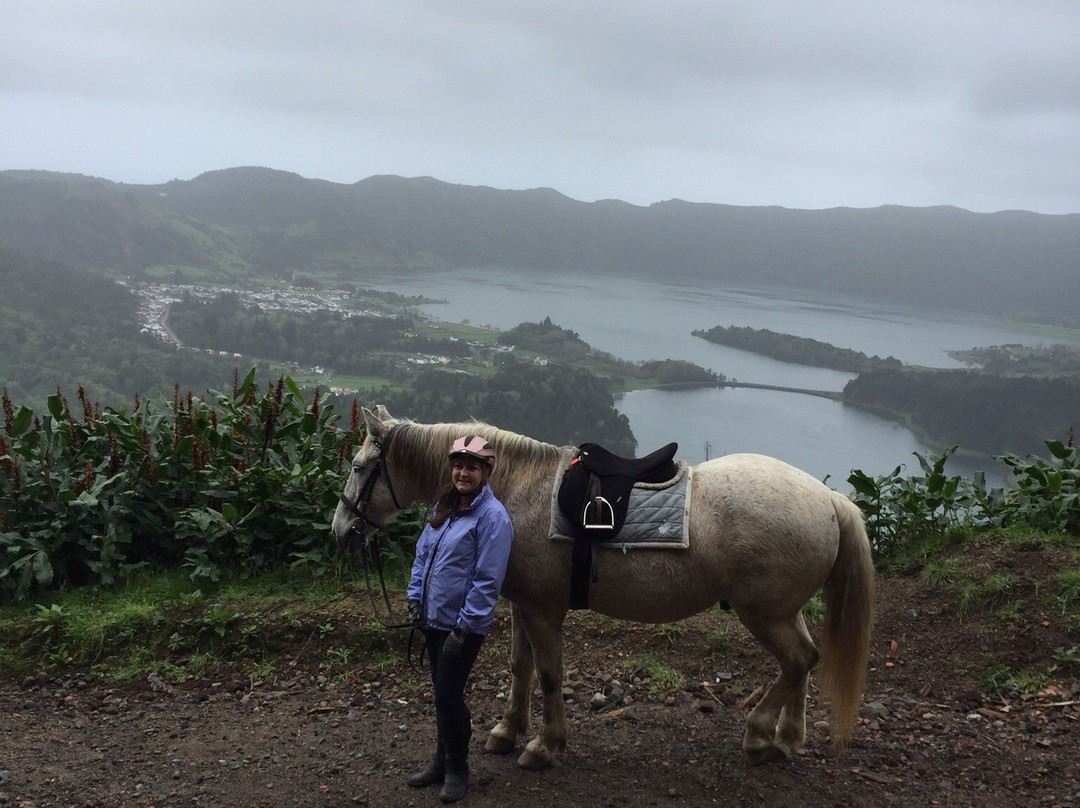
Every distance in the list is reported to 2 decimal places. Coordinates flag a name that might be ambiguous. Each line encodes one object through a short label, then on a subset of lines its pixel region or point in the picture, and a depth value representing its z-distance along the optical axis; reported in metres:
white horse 3.76
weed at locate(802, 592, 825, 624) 5.78
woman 3.52
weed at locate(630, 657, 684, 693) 5.01
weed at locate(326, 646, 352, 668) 5.36
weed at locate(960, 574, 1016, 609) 5.51
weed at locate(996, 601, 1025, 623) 5.31
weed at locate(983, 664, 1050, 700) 4.80
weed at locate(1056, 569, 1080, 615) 5.25
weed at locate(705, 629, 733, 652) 5.41
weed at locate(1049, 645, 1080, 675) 4.86
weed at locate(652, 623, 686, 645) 5.48
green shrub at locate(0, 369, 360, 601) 6.12
